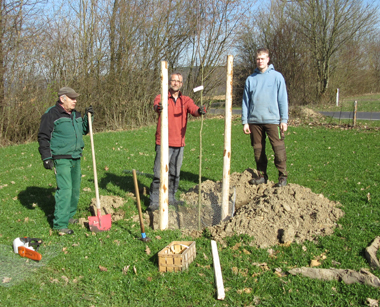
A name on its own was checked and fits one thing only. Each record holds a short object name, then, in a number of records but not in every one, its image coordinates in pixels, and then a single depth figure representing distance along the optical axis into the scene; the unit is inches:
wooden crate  151.0
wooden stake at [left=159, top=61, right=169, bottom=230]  186.1
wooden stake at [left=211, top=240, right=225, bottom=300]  134.3
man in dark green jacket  192.7
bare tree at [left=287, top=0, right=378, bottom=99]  1010.1
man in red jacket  212.4
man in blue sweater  228.5
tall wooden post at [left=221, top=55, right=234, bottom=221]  194.2
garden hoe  181.0
